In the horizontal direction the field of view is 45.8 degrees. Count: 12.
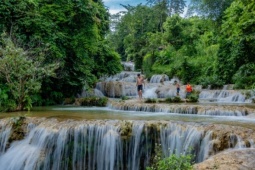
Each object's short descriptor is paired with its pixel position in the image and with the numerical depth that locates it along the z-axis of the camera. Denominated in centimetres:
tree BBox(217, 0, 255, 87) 1827
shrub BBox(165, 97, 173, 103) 1662
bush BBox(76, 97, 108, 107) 1650
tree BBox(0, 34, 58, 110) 1234
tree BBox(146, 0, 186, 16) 5516
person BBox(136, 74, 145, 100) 1602
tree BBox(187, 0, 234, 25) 2977
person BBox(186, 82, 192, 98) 1883
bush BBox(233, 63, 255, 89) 2041
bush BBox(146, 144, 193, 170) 481
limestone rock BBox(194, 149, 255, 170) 513
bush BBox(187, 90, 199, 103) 1700
